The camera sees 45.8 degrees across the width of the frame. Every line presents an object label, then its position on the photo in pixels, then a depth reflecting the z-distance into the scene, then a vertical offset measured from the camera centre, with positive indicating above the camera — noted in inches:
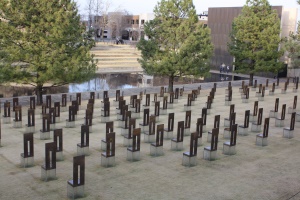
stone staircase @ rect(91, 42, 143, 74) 1551.4 -19.1
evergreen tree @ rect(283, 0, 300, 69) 808.3 +33.2
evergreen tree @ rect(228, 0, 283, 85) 1121.4 +73.6
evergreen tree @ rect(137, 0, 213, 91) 868.0 +35.8
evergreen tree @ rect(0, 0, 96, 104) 673.6 +21.5
